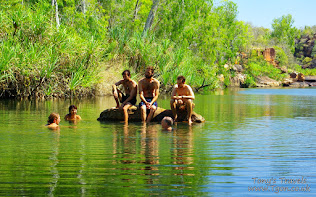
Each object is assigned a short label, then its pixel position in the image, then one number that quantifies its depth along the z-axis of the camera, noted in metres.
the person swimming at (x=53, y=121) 10.99
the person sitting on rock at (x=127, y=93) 12.98
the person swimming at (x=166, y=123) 10.92
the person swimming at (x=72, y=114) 12.69
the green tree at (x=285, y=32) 97.93
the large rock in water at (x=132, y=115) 13.23
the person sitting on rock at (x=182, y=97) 12.68
